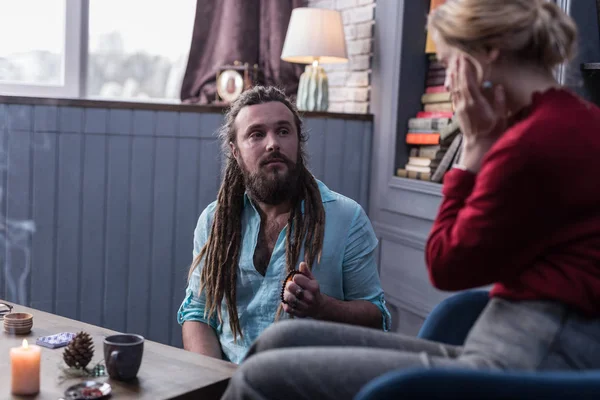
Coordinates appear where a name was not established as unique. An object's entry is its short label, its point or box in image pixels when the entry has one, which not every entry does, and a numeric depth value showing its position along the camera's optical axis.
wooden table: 2.37
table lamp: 4.72
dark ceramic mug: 2.41
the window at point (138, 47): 5.02
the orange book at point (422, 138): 4.45
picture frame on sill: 4.96
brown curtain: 5.20
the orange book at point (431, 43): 4.48
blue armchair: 1.86
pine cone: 2.45
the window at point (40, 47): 4.77
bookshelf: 4.45
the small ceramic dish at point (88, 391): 2.32
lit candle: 2.34
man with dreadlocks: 3.00
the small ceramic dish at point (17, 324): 2.71
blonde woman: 2.01
